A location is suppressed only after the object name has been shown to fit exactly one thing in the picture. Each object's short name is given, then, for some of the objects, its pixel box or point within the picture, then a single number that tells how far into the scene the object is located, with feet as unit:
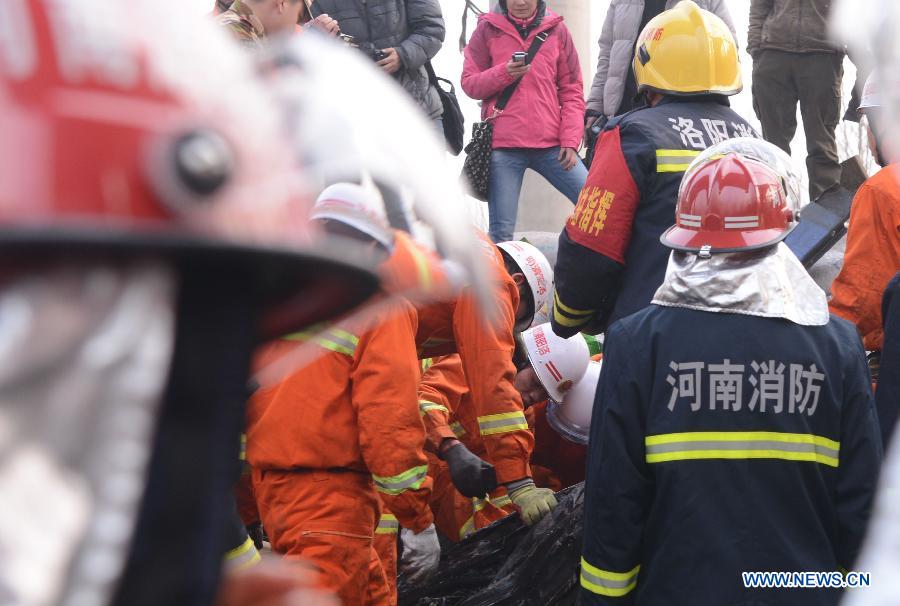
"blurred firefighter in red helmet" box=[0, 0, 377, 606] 8.72
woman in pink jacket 30.46
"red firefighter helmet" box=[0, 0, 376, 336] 8.82
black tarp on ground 22.24
